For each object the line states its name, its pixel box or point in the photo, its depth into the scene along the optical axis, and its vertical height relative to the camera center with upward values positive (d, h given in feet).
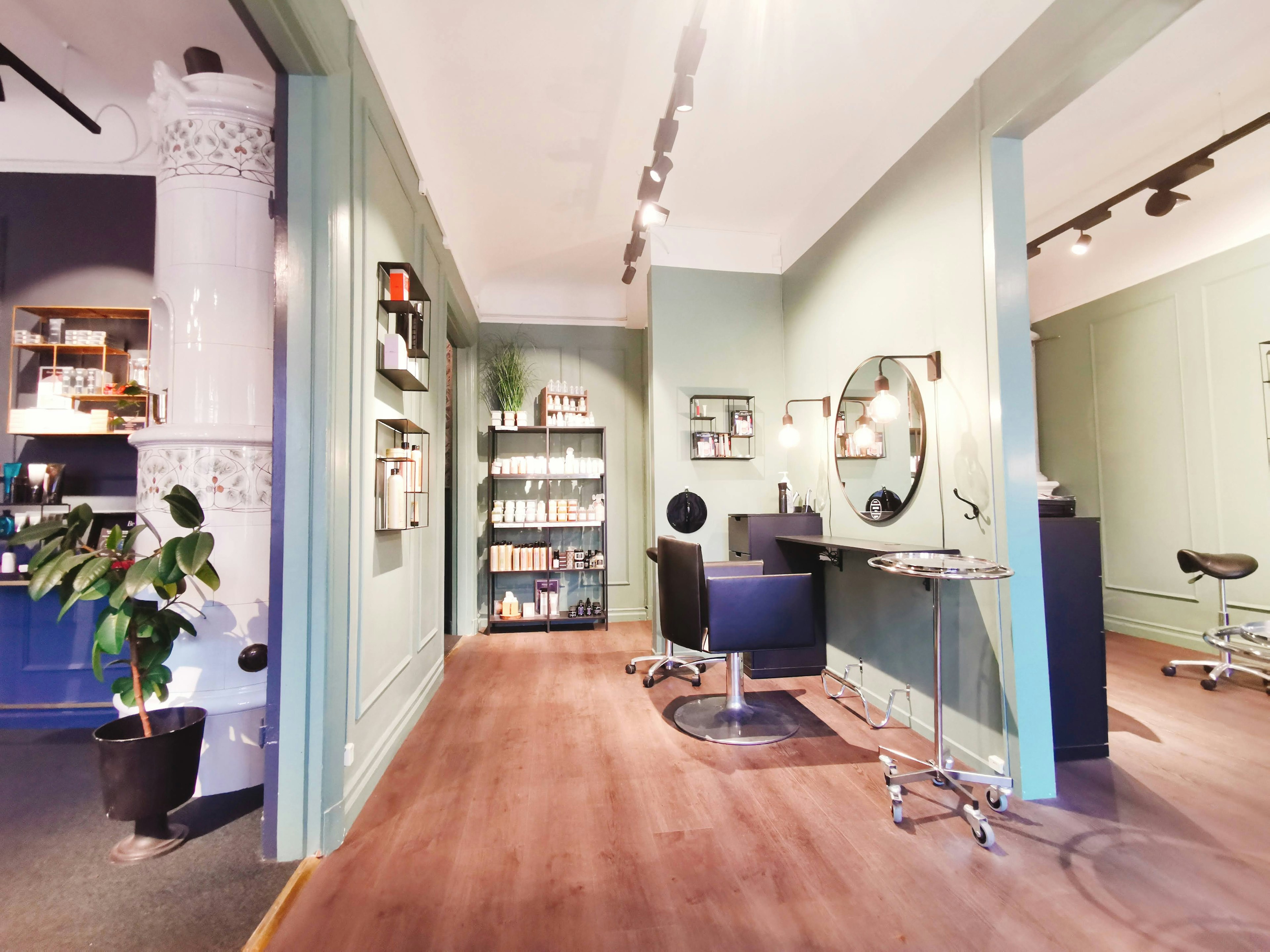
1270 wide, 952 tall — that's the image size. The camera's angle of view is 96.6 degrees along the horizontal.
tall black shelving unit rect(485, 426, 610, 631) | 17.74 -1.03
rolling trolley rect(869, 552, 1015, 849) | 6.60 -3.53
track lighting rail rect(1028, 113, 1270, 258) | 10.37 +6.35
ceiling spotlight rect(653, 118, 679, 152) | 9.79 +6.47
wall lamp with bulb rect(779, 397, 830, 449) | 13.58 +1.57
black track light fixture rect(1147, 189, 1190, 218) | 11.61 +6.01
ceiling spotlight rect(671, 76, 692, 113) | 8.68 +6.31
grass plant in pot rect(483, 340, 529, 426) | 17.99 +3.96
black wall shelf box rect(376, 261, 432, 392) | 8.48 +2.86
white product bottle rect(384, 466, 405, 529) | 8.50 +0.04
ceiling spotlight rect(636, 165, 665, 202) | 11.30 +6.38
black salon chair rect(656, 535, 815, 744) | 9.31 -1.99
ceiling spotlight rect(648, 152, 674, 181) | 10.77 +6.40
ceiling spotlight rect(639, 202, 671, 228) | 12.10 +6.19
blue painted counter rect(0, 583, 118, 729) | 10.22 -2.87
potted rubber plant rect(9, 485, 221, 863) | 5.81 -1.39
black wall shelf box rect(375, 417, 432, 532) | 8.37 +0.54
